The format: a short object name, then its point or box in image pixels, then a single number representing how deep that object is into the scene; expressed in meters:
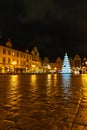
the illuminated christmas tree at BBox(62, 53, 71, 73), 42.16
